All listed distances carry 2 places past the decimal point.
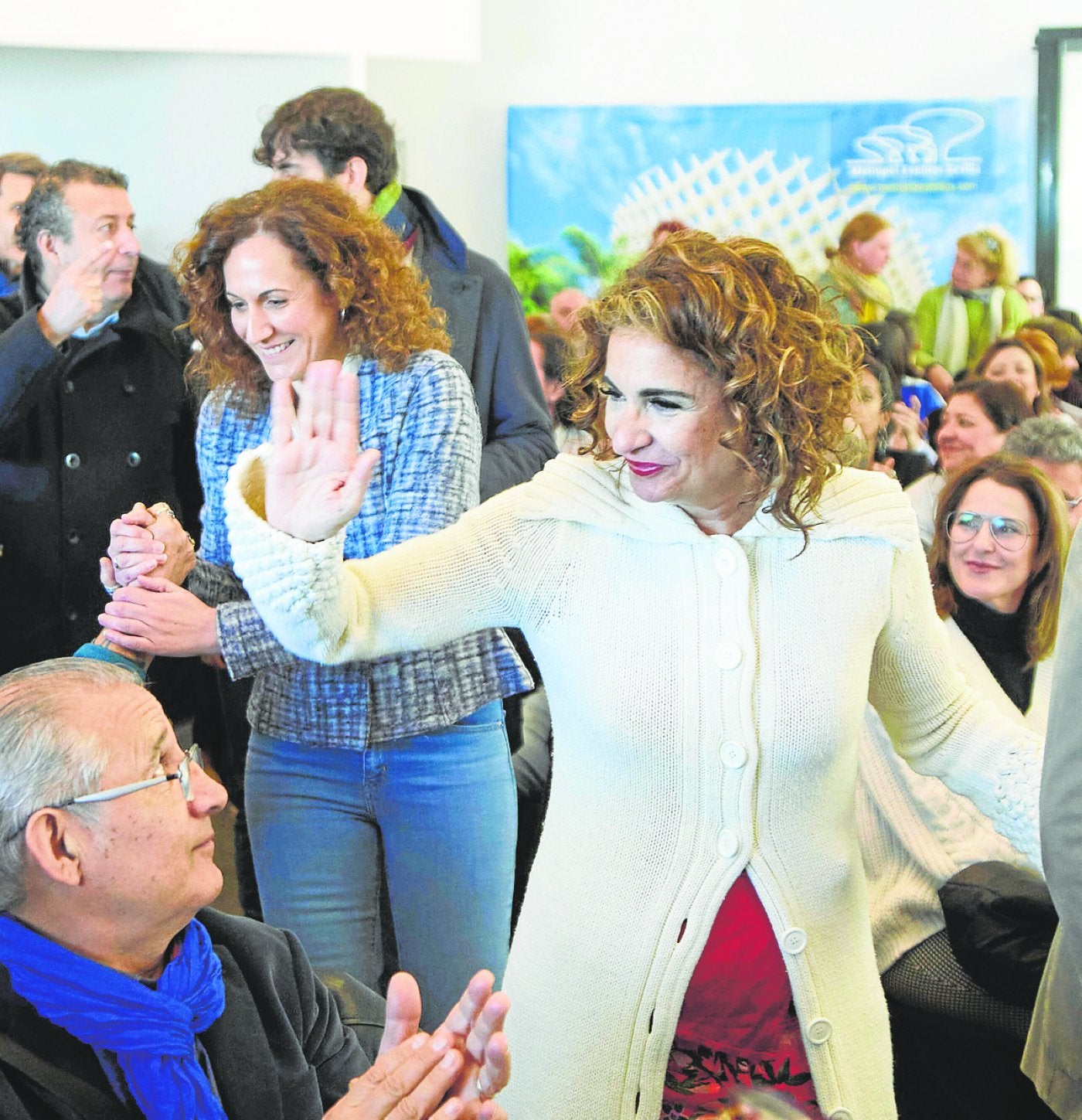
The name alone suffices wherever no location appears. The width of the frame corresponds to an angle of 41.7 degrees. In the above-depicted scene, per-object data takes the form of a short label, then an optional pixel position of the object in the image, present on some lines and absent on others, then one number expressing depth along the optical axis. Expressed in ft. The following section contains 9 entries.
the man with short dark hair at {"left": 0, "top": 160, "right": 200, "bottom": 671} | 8.37
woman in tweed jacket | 6.41
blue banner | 18.57
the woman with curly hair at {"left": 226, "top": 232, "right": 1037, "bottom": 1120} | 4.79
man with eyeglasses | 4.26
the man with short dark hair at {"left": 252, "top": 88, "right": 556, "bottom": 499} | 8.52
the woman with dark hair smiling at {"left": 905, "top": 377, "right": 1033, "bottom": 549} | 13.01
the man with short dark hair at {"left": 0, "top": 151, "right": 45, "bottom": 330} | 10.52
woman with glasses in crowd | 7.53
